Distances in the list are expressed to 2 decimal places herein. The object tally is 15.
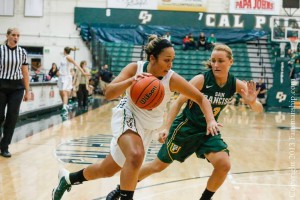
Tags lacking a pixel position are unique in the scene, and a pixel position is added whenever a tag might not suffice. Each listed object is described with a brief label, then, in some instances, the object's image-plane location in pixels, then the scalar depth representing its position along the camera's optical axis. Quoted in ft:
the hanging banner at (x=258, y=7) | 82.17
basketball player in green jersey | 13.57
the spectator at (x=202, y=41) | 76.18
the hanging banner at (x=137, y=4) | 82.07
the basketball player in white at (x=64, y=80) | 39.78
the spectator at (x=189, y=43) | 77.30
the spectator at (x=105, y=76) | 64.40
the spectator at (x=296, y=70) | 59.17
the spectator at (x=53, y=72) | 60.11
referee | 21.07
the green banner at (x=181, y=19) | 79.77
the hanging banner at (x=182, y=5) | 82.43
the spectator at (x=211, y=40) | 76.37
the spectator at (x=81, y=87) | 51.19
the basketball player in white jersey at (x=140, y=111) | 11.83
